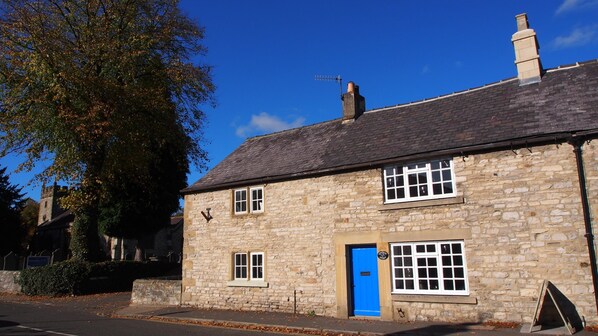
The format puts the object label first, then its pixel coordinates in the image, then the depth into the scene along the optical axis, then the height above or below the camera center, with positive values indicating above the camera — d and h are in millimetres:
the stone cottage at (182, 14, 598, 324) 11211 +1358
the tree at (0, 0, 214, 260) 21000 +8338
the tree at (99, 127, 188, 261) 30875 +4257
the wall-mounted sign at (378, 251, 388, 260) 13172 +91
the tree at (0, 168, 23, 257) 39253 +4285
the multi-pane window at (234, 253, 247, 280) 16316 -154
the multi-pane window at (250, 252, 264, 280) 15883 -161
